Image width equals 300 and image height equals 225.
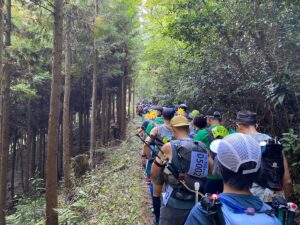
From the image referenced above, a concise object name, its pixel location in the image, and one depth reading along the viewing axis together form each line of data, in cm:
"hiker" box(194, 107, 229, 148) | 376
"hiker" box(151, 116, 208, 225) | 282
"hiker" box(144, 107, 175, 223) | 448
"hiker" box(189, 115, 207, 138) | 438
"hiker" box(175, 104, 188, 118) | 606
